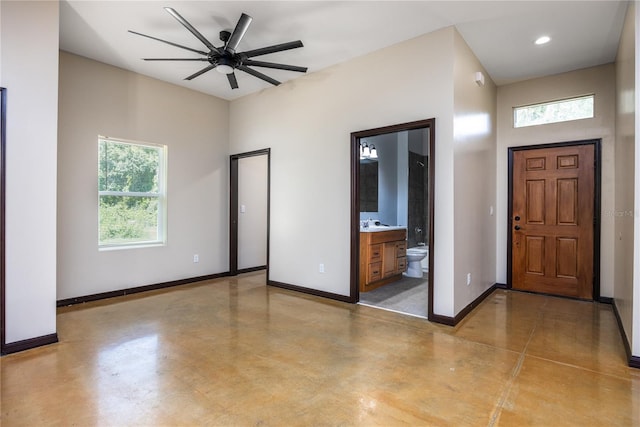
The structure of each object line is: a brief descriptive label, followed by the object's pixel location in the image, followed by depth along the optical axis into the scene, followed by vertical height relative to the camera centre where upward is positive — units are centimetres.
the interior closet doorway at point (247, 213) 557 +1
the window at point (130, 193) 427 +27
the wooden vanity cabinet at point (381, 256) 446 -59
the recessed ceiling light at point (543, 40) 348 +180
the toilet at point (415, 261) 546 -76
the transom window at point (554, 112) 426 +135
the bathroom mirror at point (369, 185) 603 +52
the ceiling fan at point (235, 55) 271 +142
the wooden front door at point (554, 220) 425 -8
